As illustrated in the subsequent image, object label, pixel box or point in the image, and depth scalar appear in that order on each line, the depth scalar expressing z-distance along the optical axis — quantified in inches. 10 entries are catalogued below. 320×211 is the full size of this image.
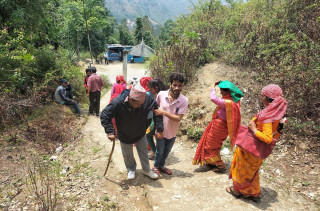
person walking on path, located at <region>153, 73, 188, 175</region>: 110.2
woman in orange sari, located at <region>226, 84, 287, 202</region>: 86.8
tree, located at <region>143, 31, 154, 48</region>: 1658.5
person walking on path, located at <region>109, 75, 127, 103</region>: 194.3
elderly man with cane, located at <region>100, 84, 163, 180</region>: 99.2
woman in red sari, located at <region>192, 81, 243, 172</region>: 111.3
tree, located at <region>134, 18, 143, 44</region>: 1664.0
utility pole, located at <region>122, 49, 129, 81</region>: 368.9
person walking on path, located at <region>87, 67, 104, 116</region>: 246.9
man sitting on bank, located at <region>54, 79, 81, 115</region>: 248.5
